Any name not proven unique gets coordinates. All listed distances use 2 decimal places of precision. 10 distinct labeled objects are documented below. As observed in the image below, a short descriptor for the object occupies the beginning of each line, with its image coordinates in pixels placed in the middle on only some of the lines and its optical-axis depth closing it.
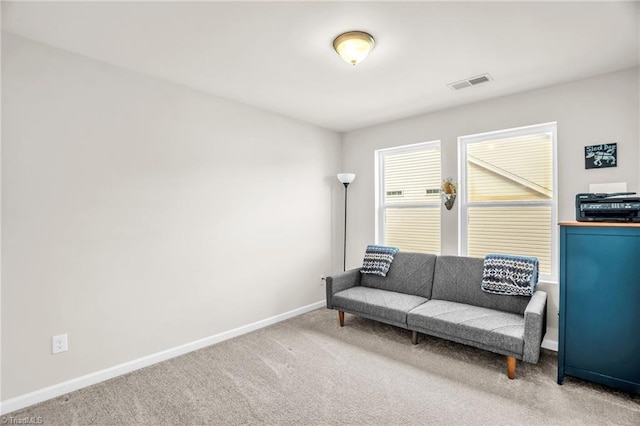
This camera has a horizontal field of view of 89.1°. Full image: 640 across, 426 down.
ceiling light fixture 2.18
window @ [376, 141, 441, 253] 3.98
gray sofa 2.50
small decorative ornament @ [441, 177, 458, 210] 3.68
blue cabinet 2.23
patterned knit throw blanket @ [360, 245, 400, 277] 3.86
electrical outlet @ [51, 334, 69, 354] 2.33
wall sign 2.77
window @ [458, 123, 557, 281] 3.20
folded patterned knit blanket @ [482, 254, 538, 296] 2.90
